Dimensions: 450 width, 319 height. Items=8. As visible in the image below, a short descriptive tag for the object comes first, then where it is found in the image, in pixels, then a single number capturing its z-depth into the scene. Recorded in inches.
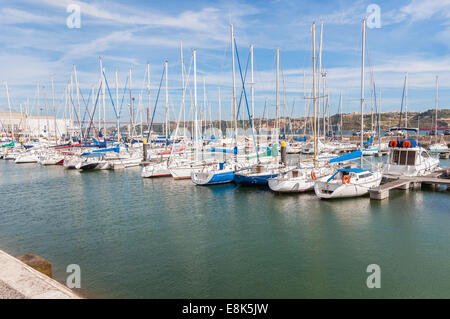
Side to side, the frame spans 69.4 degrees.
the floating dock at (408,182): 954.5
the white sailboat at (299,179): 1031.6
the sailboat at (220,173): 1229.1
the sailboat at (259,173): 1181.3
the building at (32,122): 4942.4
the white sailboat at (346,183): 946.7
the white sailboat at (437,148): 2266.2
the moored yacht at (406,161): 1151.5
